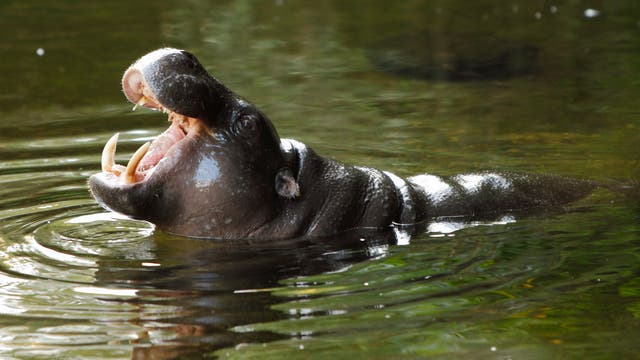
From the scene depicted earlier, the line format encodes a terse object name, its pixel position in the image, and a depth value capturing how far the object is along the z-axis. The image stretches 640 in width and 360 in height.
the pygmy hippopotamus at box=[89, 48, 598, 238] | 14.12
